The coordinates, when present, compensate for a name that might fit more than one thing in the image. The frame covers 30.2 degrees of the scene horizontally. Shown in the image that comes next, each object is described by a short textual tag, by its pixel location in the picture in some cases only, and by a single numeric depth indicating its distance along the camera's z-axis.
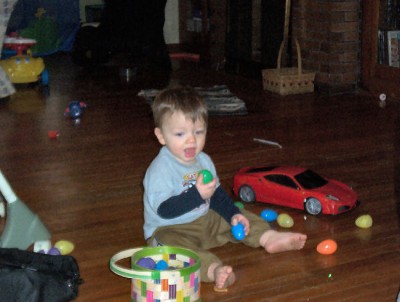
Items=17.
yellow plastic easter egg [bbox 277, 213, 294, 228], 2.47
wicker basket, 4.85
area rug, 4.32
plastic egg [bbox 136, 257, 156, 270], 1.88
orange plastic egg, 2.23
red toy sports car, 2.55
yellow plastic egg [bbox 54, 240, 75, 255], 2.26
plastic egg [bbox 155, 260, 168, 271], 1.89
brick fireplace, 4.79
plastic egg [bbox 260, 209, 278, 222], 2.52
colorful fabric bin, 1.75
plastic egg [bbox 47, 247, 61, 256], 2.13
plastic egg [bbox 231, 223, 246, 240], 2.15
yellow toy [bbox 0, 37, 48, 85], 5.21
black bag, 1.71
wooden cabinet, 4.62
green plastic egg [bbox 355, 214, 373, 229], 2.45
